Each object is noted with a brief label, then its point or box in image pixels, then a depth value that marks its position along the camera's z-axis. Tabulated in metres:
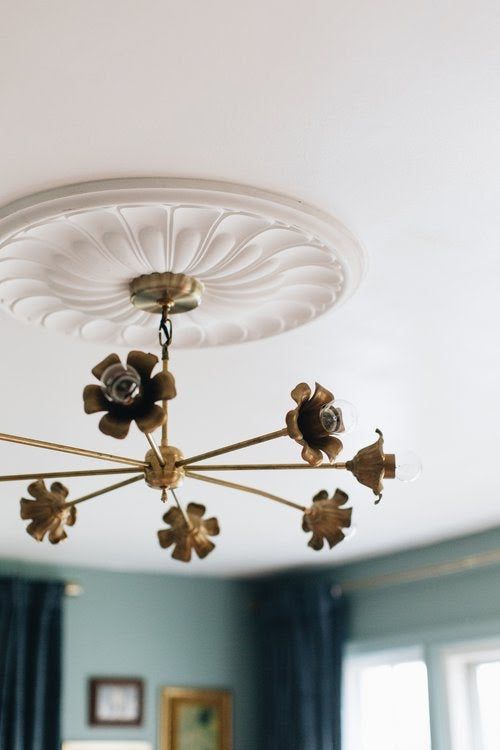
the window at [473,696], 5.01
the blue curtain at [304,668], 5.66
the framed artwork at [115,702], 5.66
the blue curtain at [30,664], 5.33
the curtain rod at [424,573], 4.93
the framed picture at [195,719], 5.88
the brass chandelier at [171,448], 1.85
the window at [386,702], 5.35
